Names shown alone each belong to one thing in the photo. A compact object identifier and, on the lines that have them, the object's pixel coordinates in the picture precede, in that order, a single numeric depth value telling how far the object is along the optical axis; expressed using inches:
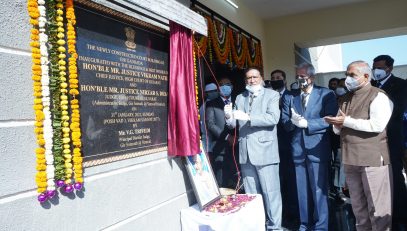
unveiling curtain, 103.4
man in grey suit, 117.5
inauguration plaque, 76.9
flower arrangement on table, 104.6
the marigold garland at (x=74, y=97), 70.4
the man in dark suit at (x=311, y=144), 121.0
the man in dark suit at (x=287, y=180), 147.2
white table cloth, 98.3
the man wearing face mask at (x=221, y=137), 143.4
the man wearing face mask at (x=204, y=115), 136.7
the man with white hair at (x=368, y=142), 102.5
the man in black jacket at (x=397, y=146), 126.0
